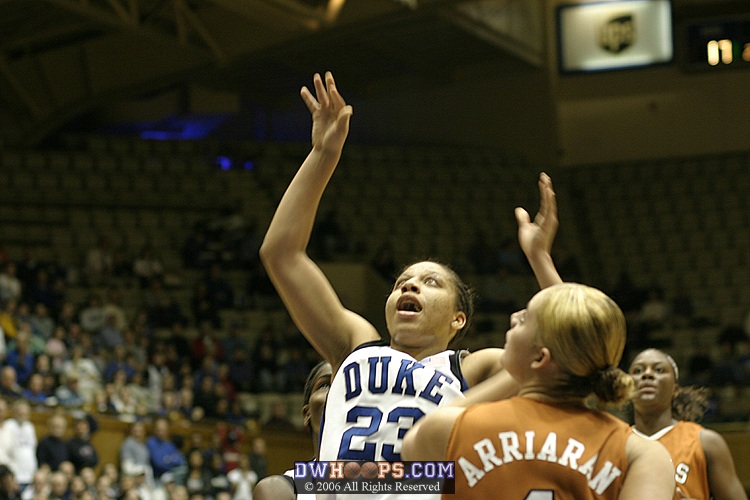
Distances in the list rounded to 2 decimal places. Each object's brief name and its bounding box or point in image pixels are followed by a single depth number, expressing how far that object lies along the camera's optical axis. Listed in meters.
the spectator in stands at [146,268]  16.84
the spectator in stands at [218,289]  16.98
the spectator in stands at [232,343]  15.59
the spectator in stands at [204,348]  15.16
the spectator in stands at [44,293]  14.70
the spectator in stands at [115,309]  14.74
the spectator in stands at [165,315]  15.87
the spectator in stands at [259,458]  12.66
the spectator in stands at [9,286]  13.77
